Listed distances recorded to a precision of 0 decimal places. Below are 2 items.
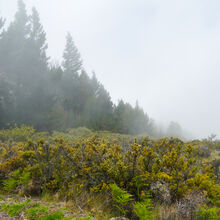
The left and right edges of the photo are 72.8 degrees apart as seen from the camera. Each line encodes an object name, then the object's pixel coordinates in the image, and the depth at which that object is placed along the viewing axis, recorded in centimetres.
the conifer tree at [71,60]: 2788
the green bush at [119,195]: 212
